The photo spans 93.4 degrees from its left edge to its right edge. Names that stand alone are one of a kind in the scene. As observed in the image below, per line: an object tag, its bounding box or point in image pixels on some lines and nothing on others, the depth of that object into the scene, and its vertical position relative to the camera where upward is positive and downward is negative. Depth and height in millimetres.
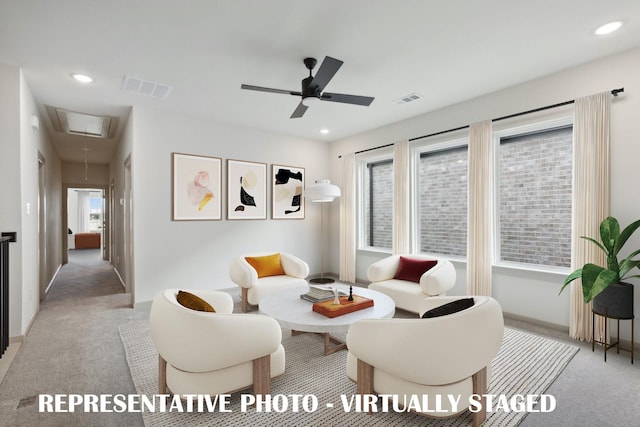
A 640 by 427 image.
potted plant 2541 -588
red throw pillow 3996 -777
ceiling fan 2658 +1163
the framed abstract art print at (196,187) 4566 +394
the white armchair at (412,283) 3516 -915
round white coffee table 2363 -883
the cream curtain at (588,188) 3006 +220
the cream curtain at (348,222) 5789 -208
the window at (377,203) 5613 +160
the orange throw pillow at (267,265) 4309 -769
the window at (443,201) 4445 +153
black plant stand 2644 -1121
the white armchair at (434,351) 1676 -817
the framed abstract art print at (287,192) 5625 +378
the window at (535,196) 3492 +164
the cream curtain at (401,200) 4855 +177
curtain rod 2951 +1147
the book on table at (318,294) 2915 -828
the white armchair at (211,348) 1818 -858
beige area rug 1898 -1325
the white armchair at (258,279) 3836 -935
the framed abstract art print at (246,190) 5094 +390
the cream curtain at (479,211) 3871 -10
